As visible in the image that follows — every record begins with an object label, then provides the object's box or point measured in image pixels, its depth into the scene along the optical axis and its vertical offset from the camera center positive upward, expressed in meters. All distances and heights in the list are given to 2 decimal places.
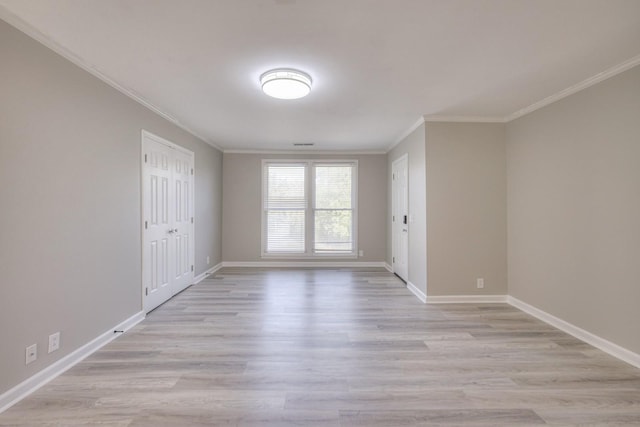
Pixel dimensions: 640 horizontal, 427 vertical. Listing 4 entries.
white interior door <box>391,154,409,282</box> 4.74 -0.05
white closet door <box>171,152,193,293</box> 4.14 -0.13
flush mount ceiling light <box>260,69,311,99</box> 2.53 +1.19
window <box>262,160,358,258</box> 6.15 +0.08
